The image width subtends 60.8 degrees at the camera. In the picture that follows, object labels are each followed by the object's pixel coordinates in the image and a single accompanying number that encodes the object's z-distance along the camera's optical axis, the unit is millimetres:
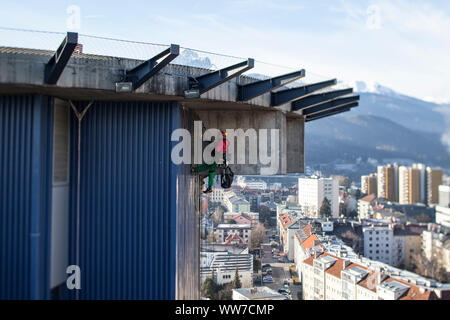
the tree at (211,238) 41656
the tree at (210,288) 36906
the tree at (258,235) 39750
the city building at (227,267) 36538
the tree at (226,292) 35641
